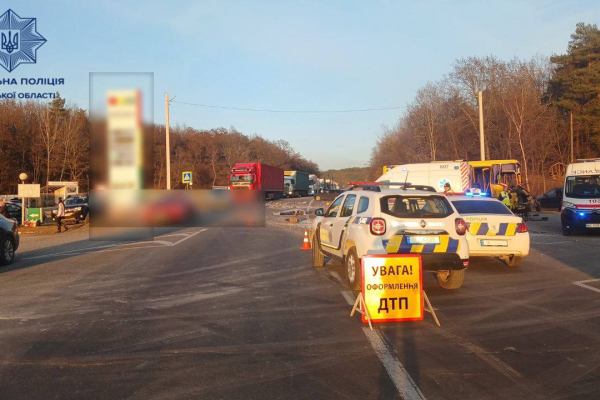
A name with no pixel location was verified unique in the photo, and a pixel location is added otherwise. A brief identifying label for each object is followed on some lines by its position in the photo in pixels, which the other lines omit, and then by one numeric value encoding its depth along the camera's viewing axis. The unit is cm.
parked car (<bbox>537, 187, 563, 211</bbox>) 3388
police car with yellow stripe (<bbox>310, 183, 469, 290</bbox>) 855
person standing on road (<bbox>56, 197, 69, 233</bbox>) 2461
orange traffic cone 1570
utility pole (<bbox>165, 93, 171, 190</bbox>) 2859
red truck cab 5003
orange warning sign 691
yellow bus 3038
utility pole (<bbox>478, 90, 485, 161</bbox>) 3250
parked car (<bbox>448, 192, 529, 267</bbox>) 1134
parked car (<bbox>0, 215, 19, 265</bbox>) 1312
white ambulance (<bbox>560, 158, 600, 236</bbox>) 1730
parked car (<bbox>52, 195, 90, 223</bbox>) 2755
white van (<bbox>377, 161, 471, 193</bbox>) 2364
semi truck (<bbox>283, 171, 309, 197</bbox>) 7344
